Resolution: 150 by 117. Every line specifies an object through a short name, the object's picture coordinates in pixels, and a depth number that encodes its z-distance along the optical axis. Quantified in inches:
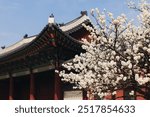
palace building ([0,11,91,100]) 1014.4
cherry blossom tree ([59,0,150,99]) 574.6
